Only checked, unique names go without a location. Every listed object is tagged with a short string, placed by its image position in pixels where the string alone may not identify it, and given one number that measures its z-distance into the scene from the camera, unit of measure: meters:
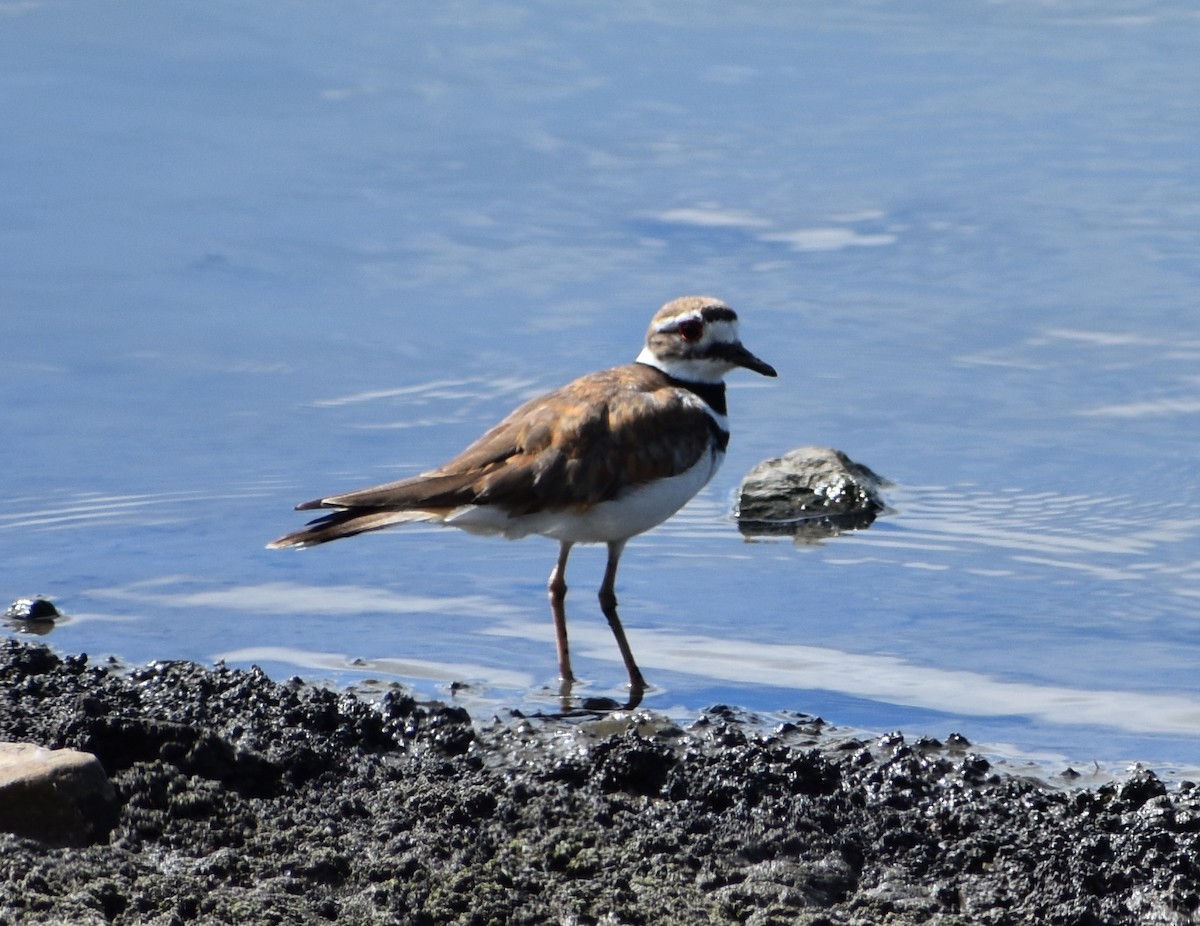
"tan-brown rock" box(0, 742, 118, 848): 9.66
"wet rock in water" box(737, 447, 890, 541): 17.25
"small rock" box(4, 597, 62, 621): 14.90
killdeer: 13.39
